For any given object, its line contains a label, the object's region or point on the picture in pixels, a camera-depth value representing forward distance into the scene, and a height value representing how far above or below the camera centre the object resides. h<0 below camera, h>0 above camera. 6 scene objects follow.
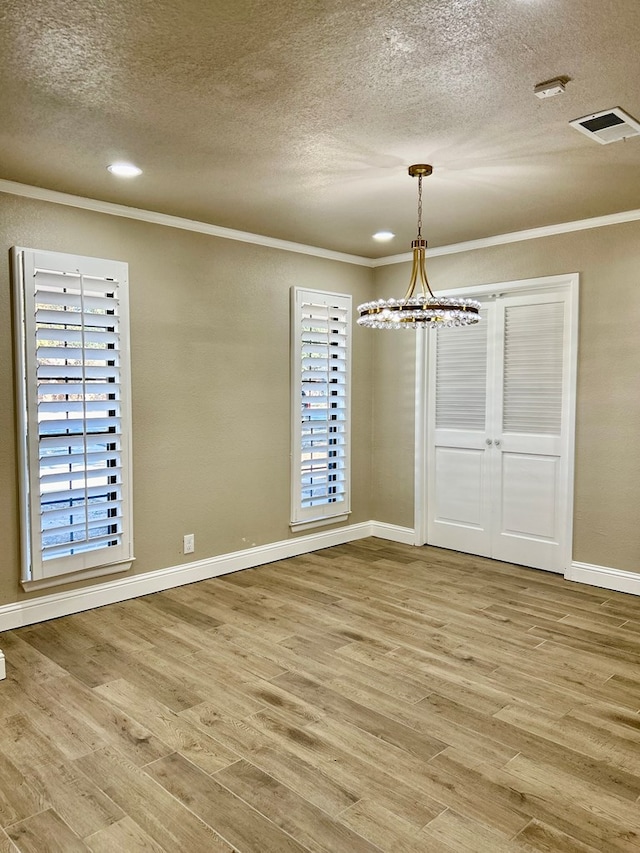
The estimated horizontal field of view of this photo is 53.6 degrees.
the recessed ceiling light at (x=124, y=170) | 3.33 +1.17
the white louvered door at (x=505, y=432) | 4.79 -0.34
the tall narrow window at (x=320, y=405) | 5.25 -0.13
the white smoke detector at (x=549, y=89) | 2.40 +1.16
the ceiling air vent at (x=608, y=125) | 2.69 +1.17
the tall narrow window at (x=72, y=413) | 3.70 -0.14
